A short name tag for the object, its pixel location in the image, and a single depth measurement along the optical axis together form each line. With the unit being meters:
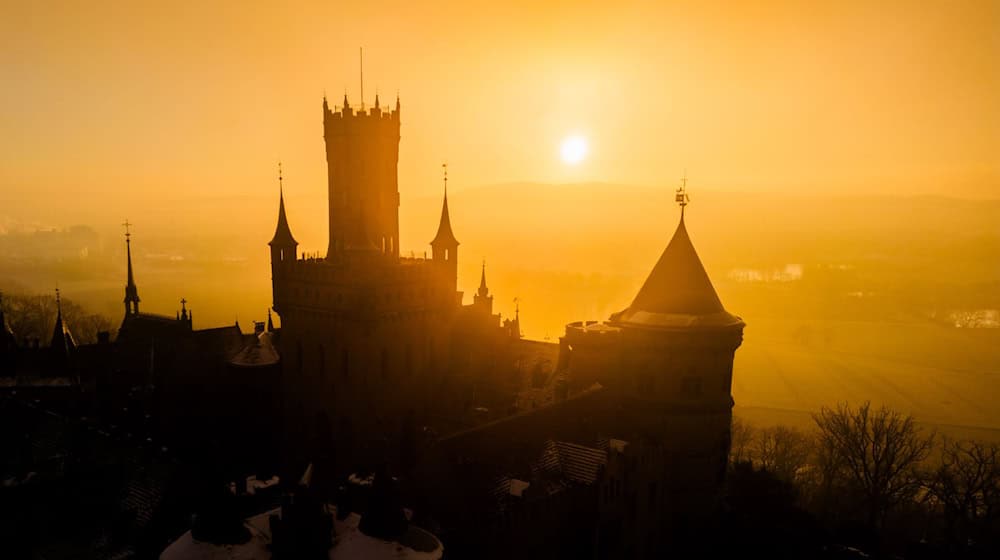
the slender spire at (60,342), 45.88
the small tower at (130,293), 57.69
